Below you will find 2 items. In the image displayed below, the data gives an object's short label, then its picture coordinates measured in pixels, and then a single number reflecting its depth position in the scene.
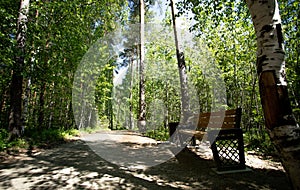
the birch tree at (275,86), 2.24
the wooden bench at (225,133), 4.07
